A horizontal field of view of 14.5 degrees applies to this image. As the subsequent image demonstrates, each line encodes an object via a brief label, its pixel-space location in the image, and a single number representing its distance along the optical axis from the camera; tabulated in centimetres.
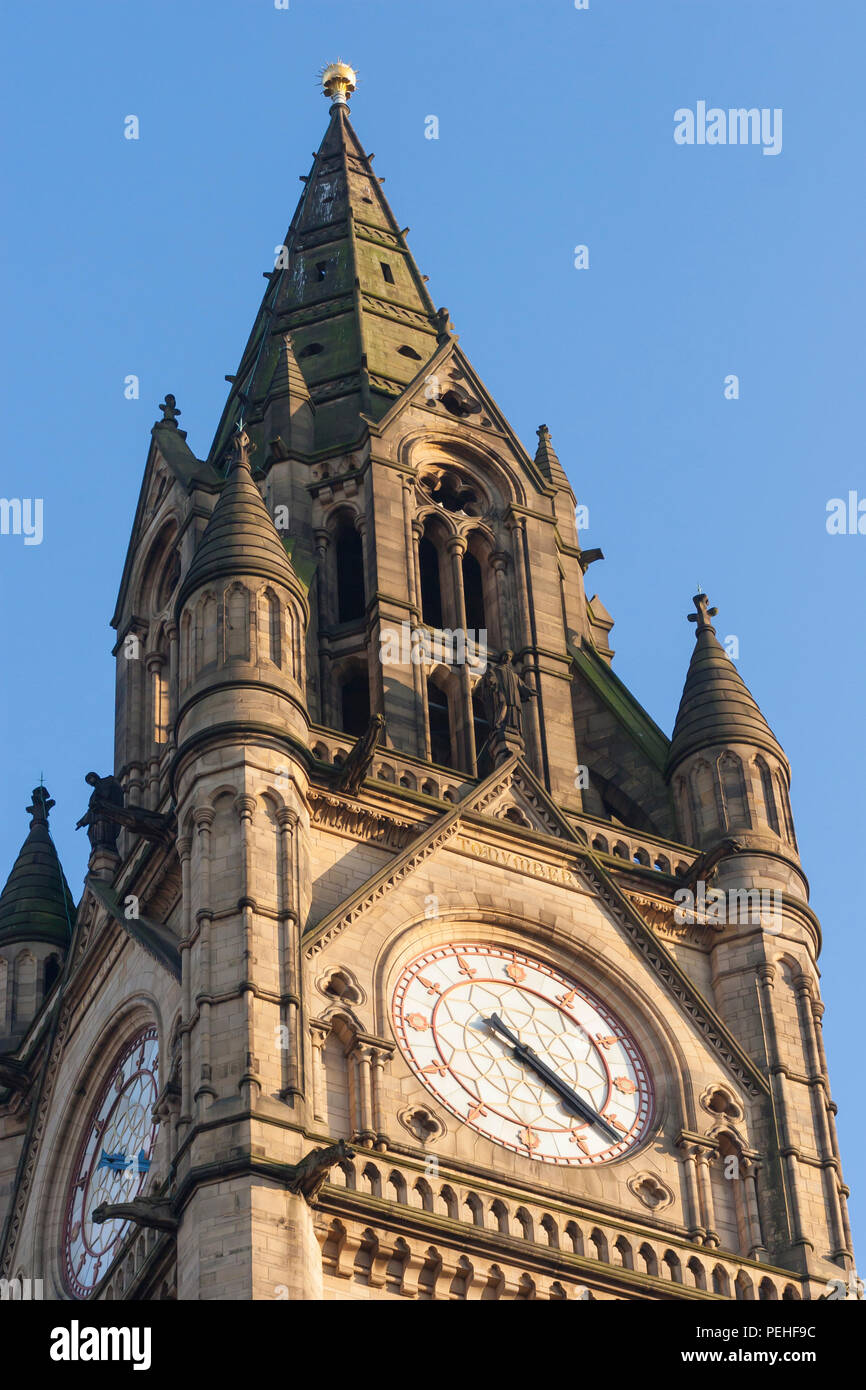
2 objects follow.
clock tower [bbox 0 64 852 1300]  3822
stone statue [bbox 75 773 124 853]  4634
